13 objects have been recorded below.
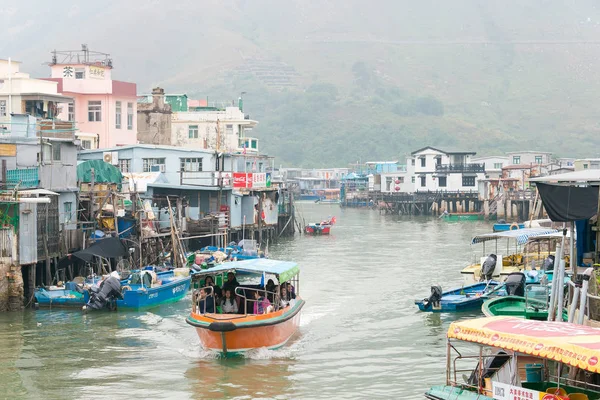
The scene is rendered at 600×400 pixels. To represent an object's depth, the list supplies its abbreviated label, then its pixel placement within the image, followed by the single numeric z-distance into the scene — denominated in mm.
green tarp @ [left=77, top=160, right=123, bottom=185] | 48594
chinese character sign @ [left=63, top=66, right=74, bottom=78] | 66312
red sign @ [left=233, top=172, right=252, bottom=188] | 61594
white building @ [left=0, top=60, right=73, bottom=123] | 53938
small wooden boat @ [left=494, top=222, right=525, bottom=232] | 58512
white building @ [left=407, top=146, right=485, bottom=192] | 105812
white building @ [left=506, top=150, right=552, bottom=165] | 111688
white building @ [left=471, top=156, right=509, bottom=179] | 115938
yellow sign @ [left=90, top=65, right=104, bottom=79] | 66562
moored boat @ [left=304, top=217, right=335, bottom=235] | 75750
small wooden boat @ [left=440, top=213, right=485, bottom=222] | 97750
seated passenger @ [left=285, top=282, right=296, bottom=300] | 31372
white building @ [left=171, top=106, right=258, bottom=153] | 79938
